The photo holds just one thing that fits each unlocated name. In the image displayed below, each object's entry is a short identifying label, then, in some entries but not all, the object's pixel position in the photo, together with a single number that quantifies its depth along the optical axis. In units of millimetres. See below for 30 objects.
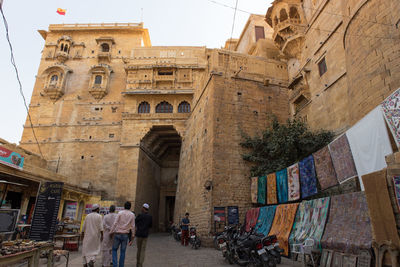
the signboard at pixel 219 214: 9109
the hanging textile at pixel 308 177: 6691
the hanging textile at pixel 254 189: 9672
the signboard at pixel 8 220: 3438
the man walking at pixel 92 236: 4578
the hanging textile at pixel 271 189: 8598
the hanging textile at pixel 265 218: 7741
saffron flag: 24359
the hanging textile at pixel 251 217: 8727
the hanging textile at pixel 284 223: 6448
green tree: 9359
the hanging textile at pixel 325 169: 5961
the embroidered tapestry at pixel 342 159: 5309
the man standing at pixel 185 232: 9961
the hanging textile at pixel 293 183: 7384
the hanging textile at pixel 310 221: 5430
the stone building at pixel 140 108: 11852
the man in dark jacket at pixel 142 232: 4856
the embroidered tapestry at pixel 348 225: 4277
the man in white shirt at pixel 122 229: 4594
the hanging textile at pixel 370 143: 4469
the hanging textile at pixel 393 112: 4257
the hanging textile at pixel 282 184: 8047
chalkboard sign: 5934
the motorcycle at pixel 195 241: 8680
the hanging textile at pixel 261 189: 9205
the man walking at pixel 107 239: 4691
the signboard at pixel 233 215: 9312
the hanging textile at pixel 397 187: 3373
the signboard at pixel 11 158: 8073
